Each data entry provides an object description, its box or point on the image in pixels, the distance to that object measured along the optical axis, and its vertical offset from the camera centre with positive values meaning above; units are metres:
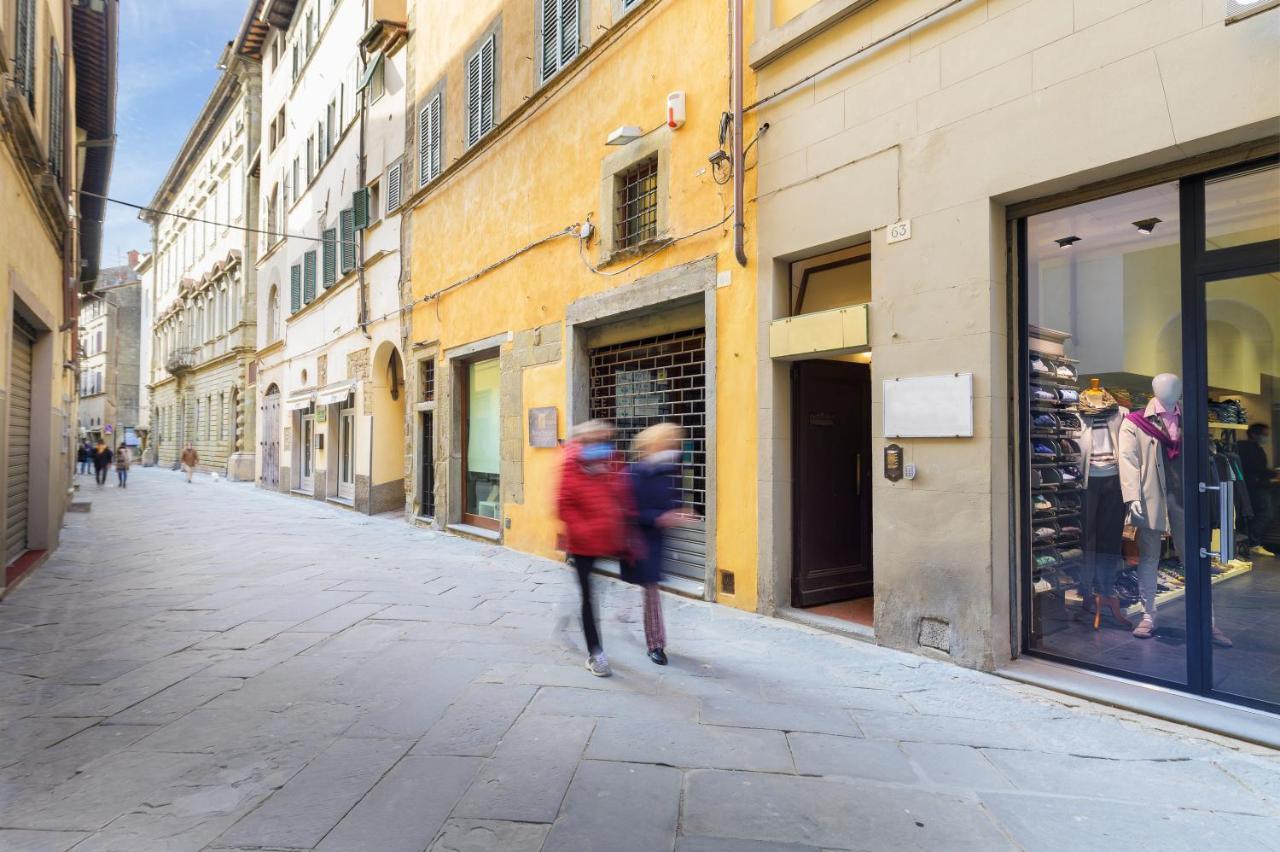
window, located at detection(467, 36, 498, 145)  11.03 +5.17
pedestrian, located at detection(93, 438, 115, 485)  26.28 -0.63
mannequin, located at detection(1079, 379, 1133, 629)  4.65 -0.36
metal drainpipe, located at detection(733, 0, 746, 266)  6.46 +2.58
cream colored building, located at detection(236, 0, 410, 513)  14.87 +4.49
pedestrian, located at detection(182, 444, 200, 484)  26.72 -0.53
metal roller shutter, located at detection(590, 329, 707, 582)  7.61 +0.47
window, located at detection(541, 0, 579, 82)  9.10 +4.96
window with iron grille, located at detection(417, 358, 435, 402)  13.28 +1.14
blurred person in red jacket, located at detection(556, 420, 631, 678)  4.68 -0.40
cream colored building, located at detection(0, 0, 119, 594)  7.28 +2.48
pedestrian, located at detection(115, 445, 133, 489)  25.32 -0.78
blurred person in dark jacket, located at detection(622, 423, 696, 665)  4.71 -0.34
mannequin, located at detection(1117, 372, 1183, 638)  4.32 -0.19
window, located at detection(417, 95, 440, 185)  12.80 +5.12
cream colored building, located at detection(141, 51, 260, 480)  27.69 +6.50
